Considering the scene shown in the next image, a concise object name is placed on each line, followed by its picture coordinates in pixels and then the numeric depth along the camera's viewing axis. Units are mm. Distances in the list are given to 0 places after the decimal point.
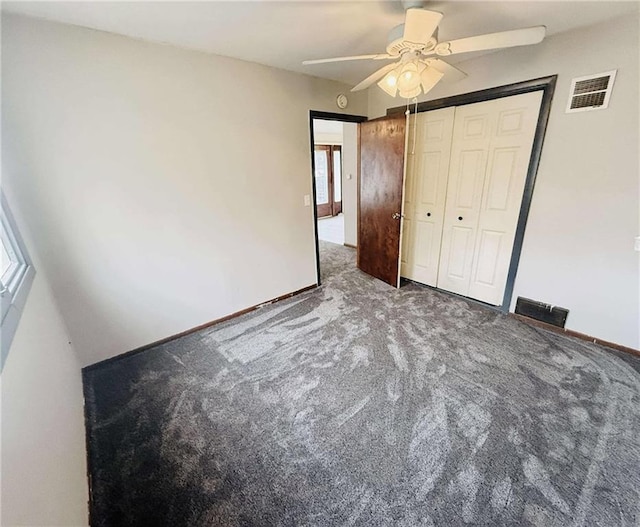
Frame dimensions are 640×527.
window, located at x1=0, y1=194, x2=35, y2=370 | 1018
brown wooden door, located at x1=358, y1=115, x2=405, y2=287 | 3074
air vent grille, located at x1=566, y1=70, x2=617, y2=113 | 1949
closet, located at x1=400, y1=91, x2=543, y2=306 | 2484
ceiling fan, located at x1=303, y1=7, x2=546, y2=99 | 1340
